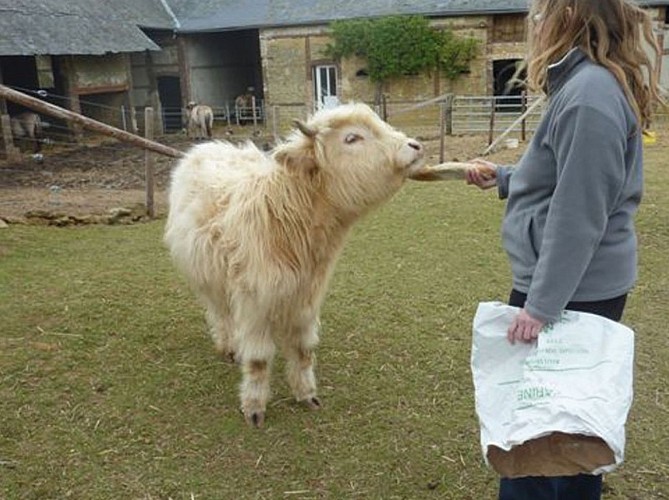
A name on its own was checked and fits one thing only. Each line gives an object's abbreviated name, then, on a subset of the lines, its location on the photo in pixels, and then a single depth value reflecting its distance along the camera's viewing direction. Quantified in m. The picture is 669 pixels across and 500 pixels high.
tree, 20.53
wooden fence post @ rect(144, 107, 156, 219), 7.70
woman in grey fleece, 1.65
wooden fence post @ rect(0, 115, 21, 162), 12.46
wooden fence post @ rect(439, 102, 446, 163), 11.62
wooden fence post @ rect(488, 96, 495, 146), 14.39
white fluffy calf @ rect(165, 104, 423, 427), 2.83
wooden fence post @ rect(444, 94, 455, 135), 17.02
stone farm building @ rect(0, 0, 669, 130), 17.95
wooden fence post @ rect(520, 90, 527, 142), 14.78
